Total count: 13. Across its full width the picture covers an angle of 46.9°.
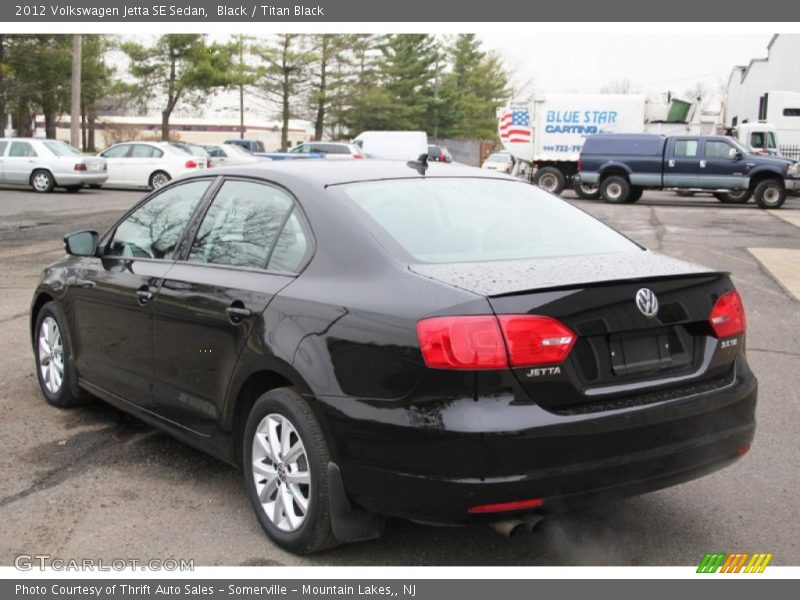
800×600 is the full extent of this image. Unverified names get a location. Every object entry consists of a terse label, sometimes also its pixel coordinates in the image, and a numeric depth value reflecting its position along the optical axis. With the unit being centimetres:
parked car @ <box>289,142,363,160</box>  3659
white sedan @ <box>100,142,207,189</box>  2719
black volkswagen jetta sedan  321
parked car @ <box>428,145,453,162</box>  4294
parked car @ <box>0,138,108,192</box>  2548
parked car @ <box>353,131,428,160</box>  4215
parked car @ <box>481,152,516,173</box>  4222
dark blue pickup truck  2714
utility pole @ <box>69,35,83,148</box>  3083
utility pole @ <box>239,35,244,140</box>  4903
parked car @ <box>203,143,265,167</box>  3200
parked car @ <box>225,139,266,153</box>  4750
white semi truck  3409
